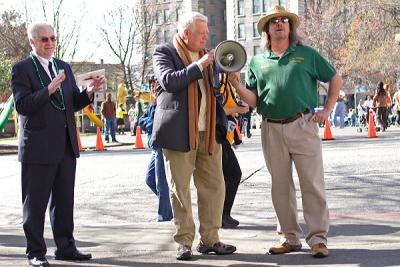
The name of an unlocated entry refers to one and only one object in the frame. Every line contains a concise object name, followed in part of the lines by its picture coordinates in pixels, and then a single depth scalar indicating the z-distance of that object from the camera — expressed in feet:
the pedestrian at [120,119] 130.62
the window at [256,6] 309.63
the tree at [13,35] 154.71
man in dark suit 18.98
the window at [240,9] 314.35
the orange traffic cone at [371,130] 75.82
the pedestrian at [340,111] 113.76
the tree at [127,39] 194.03
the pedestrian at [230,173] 24.75
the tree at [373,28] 110.01
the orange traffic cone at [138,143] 76.64
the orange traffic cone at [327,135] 74.23
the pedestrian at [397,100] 86.54
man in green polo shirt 19.49
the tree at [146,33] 196.75
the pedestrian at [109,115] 93.61
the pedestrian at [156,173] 25.45
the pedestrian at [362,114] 117.03
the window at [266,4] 307.17
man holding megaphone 19.26
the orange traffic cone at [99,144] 77.87
